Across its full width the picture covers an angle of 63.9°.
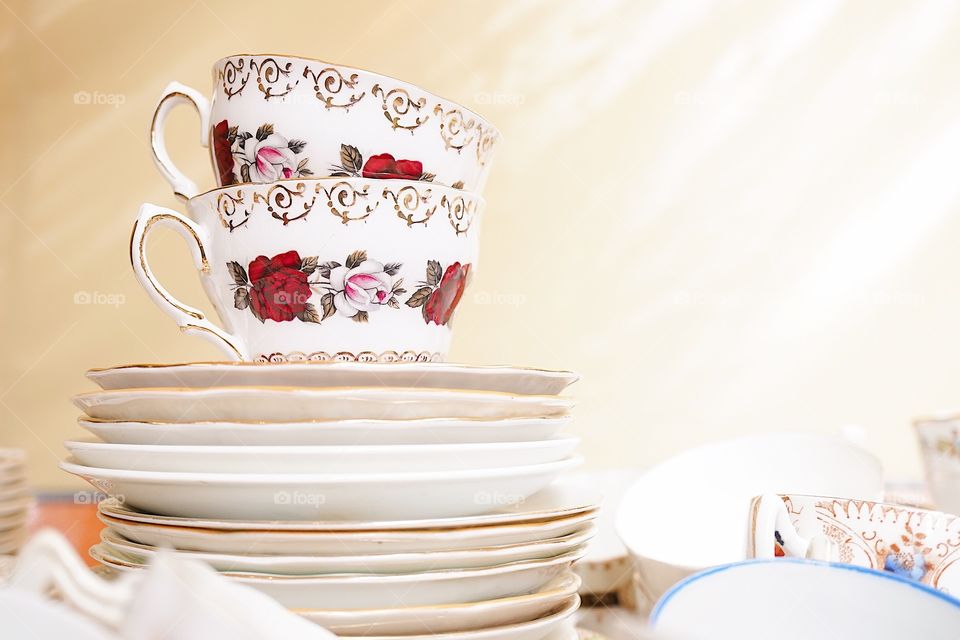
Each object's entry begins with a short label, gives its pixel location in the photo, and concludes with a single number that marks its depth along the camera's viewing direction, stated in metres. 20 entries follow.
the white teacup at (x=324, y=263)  0.46
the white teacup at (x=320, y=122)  0.49
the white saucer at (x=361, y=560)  0.33
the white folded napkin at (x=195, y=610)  0.20
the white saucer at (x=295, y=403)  0.33
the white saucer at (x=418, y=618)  0.33
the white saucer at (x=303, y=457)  0.34
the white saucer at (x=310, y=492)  0.33
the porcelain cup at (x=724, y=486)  0.54
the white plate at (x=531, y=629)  0.33
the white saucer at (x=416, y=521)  0.33
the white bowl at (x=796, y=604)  0.29
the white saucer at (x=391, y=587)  0.33
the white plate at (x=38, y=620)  0.20
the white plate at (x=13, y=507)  0.54
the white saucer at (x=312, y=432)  0.34
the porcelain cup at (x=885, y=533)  0.37
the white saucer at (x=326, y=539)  0.33
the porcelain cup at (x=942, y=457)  0.59
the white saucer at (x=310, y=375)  0.34
